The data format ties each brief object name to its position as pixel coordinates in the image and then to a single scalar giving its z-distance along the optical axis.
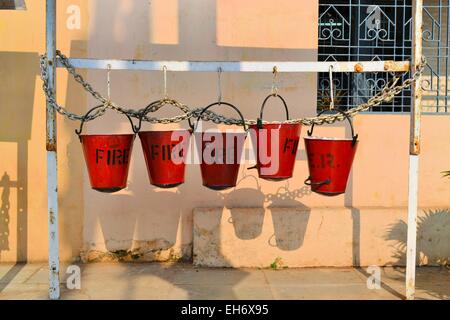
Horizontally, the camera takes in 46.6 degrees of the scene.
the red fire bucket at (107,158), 3.06
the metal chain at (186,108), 3.25
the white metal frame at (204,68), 3.50
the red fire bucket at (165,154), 3.07
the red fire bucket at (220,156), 3.05
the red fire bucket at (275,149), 3.13
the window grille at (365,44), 4.94
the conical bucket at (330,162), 3.11
